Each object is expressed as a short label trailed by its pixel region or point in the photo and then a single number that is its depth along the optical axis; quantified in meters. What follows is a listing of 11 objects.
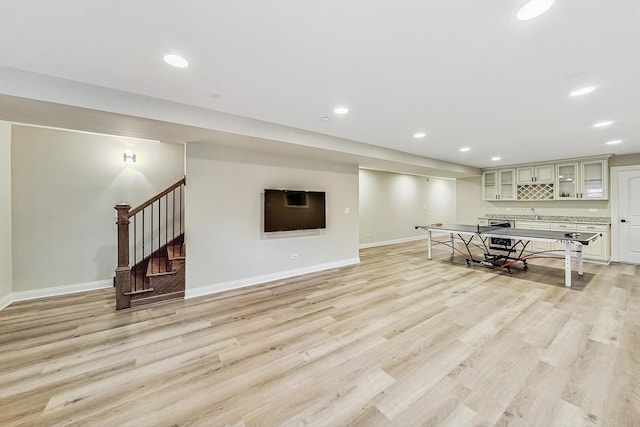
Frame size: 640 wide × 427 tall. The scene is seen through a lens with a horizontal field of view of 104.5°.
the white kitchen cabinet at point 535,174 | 6.39
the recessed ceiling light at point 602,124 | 3.44
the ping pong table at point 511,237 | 3.96
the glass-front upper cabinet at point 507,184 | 7.06
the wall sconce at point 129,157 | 4.25
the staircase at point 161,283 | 3.39
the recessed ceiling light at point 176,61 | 1.94
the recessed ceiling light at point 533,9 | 1.40
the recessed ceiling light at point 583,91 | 2.44
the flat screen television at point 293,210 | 4.36
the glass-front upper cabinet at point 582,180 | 5.71
